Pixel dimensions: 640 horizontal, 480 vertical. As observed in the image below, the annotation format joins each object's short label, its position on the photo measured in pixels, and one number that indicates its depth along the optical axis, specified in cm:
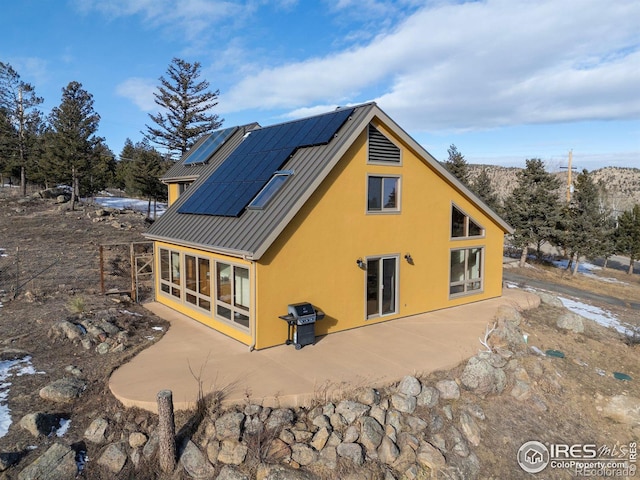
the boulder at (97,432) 639
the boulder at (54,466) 570
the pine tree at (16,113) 3419
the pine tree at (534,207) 3069
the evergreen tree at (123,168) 4586
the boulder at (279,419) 661
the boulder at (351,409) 695
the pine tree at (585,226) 3080
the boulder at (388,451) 649
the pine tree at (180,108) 3491
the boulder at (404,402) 736
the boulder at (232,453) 613
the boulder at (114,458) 600
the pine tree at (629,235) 3472
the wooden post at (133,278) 1348
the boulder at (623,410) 829
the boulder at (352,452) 634
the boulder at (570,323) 1270
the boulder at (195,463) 602
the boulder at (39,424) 641
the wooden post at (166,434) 592
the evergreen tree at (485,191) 3641
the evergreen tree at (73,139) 2864
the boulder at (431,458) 652
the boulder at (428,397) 757
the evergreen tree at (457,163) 3603
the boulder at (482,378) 823
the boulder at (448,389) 789
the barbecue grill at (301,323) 933
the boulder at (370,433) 662
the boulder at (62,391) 719
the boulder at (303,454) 621
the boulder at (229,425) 641
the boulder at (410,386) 765
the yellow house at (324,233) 961
